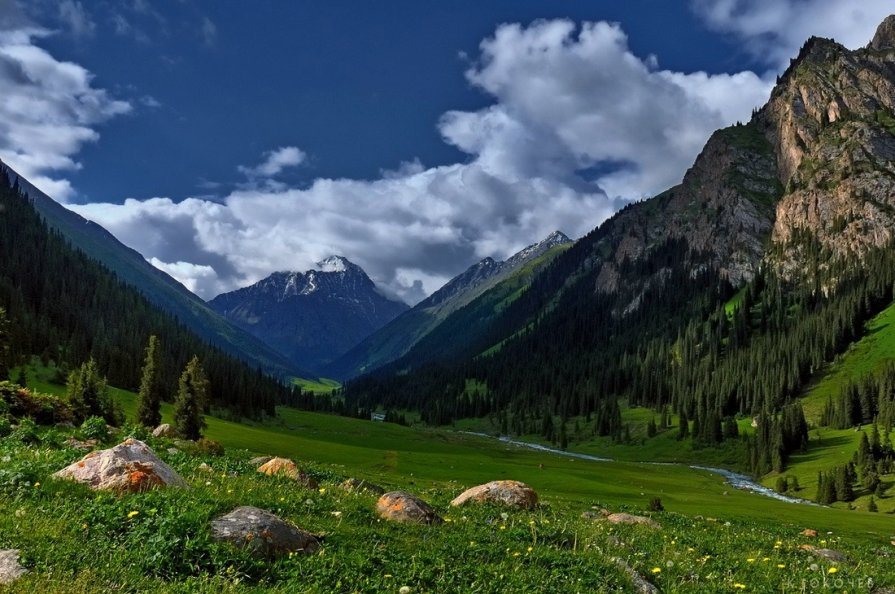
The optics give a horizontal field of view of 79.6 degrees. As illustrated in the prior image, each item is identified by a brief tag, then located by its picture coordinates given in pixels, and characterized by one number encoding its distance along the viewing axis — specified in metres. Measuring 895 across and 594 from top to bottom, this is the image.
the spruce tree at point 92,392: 53.84
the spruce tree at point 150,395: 75.19
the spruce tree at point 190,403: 71.62
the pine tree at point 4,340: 76.62
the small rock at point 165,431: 39.79
